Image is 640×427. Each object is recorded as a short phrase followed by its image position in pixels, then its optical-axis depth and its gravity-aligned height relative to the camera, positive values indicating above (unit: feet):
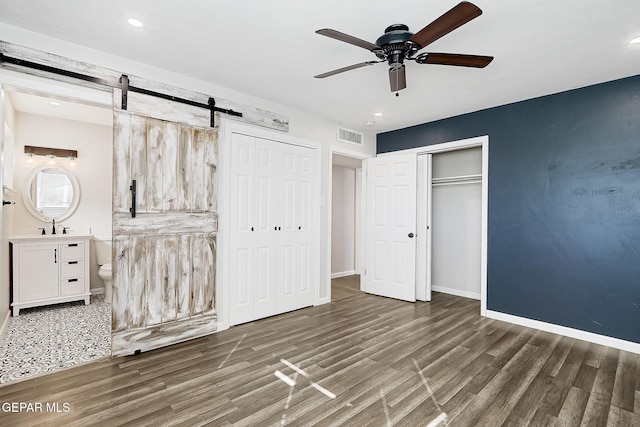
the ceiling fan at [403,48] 6.36 +3.64
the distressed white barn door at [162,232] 9.59 -0.70
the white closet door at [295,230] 13.67 -0.84
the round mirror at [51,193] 14.90 +0.81
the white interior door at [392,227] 15.80 -0.76
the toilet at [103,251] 16.22 -2.14
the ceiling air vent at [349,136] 16.02 +3.92
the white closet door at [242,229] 12.05 -0.71
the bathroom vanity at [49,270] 13.07 -2.61
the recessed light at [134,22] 7.60 +4.53
